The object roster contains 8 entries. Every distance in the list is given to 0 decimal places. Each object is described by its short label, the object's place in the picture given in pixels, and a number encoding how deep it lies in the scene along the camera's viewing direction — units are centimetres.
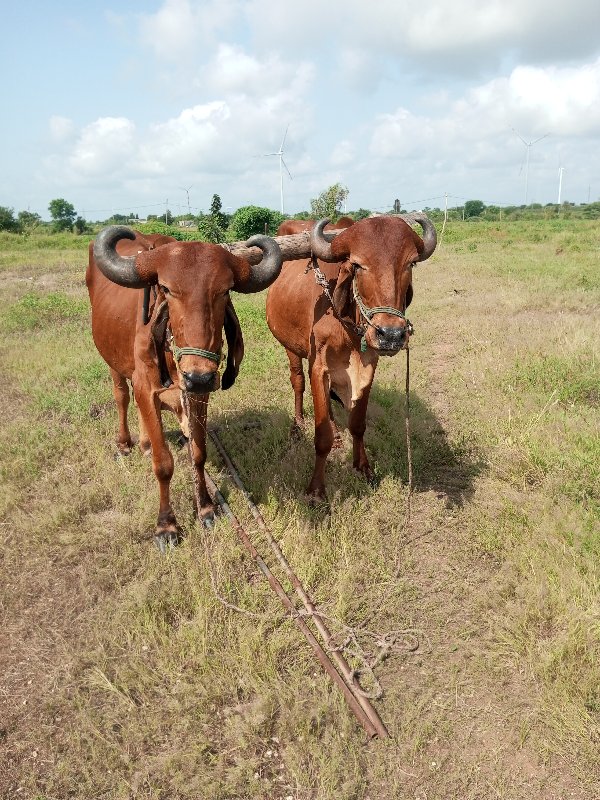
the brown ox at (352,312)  396
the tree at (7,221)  4259
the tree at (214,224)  3928
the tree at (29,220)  4788
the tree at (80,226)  4970
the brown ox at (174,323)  350
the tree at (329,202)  4566
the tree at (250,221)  4238
